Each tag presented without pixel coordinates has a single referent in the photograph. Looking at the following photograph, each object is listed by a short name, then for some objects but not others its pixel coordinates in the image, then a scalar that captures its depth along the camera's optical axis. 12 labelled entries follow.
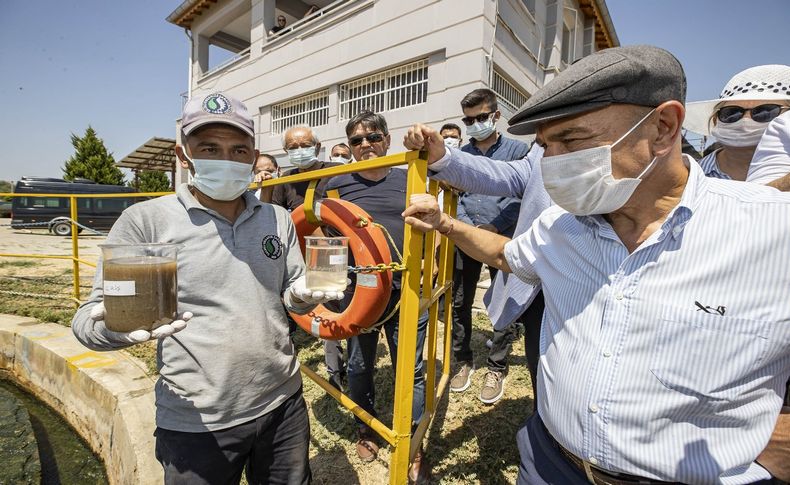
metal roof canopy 17.34
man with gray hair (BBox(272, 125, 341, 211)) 2.89
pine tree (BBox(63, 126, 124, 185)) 24.81
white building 6.83
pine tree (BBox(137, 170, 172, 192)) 24.31
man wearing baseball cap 1.22
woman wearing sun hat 1.65
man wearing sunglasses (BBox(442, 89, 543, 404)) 2.73
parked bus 13.27
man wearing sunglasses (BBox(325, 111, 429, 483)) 2.12
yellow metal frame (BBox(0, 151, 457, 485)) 1.42
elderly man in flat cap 0.79
